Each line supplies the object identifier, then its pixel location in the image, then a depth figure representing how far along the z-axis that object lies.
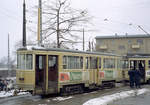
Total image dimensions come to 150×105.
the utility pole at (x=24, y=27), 16.66
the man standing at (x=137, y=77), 17.39
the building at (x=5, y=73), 34.44
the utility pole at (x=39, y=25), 16.95
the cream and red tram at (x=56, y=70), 12.20
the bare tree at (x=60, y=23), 20.92
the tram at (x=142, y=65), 20.75
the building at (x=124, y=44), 57.94
